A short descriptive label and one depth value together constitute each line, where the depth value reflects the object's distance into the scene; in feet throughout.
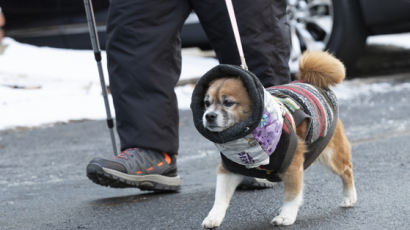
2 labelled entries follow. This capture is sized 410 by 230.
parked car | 40.45
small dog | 16.69
